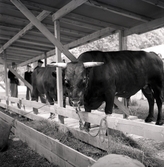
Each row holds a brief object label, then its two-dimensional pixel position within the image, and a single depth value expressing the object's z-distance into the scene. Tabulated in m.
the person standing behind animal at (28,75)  8.93
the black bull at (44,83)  5.66
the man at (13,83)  9.35
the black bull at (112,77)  2.87
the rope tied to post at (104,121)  2.58
